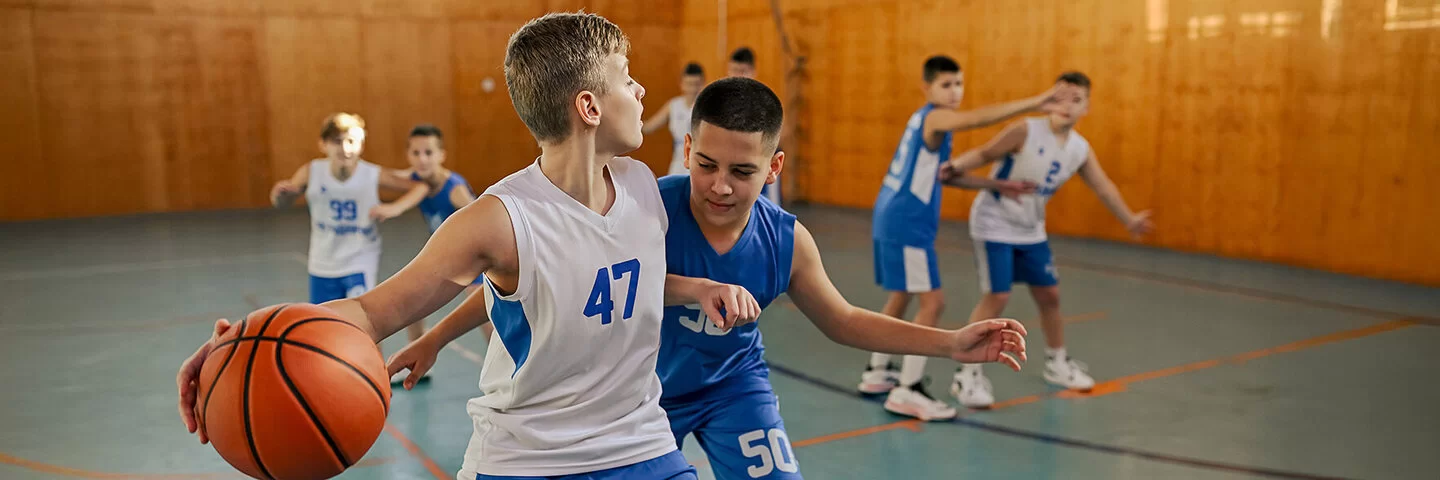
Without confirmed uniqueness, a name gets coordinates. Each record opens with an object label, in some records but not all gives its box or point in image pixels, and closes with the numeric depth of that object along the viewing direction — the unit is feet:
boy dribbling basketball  6.70
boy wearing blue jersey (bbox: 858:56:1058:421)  17.20
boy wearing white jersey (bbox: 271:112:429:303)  18.60
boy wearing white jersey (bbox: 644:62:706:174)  30.53
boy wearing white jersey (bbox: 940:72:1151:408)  17.97
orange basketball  6.02
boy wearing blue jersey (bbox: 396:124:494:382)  19.15
